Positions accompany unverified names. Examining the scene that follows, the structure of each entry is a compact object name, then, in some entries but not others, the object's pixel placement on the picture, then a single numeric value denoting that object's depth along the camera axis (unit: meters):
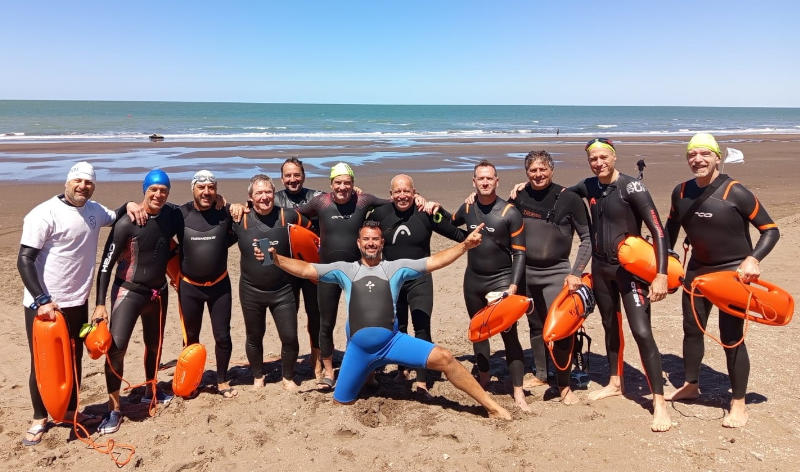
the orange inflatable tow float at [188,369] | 4.60
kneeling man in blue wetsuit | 4.29
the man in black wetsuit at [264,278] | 4.80
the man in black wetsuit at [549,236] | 4.66
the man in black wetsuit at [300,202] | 5.16
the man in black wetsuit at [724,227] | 4.06
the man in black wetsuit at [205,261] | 4.69
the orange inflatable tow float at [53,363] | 3.94
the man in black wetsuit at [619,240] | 4.18
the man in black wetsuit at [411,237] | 4.91
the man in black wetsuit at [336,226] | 4.93
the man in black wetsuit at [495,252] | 4.63
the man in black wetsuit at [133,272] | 4.32
